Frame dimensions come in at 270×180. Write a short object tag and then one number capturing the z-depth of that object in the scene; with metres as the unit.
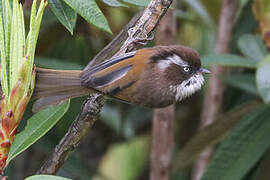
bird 2.38
